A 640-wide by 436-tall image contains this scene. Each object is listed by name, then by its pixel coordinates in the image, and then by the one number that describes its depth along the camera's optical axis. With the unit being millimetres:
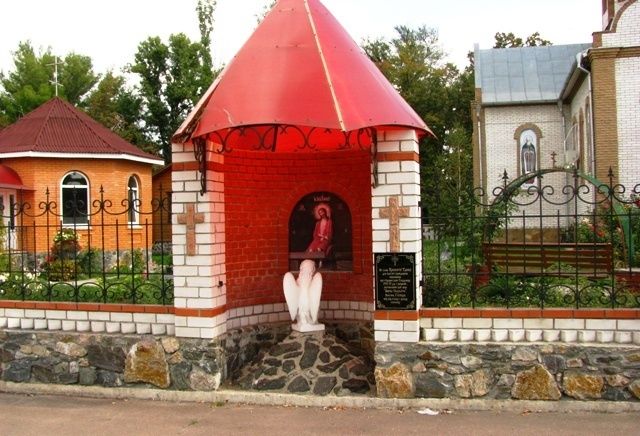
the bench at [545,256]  7918
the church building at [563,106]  16906
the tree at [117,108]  35531
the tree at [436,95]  31906
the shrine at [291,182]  5895
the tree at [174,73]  32969
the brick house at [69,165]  18547
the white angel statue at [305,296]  7047
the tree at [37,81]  33844
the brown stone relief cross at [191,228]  6387
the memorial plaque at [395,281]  6027
